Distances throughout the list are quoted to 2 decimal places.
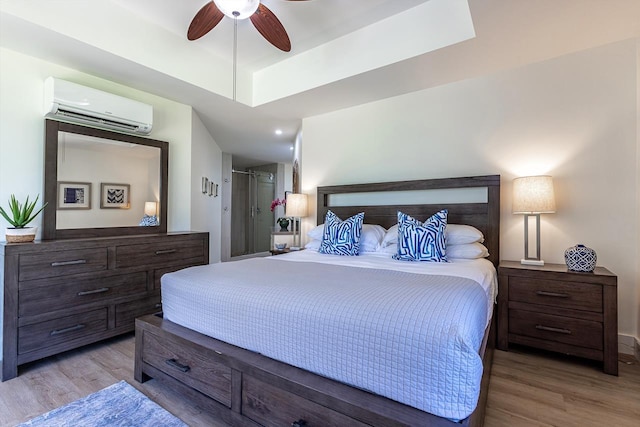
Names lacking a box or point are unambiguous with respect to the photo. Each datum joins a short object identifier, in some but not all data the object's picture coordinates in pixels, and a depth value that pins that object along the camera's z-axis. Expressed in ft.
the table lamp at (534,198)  7.84
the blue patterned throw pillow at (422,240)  7.87
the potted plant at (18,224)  6.93
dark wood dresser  6.66
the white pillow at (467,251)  7.97
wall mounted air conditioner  8.04
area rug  5.03
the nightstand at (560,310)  6.69
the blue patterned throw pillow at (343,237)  9.19
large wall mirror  8.38
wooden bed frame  3.52
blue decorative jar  7.07
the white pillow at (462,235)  8.19
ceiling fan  6.01
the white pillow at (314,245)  10.34
